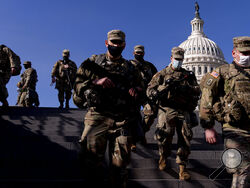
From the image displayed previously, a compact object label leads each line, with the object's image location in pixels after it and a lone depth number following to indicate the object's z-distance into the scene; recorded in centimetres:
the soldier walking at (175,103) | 582
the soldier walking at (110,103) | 401
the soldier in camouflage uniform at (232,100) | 385
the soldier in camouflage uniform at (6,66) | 846
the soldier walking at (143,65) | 801
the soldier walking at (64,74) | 1312
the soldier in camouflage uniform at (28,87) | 1243
